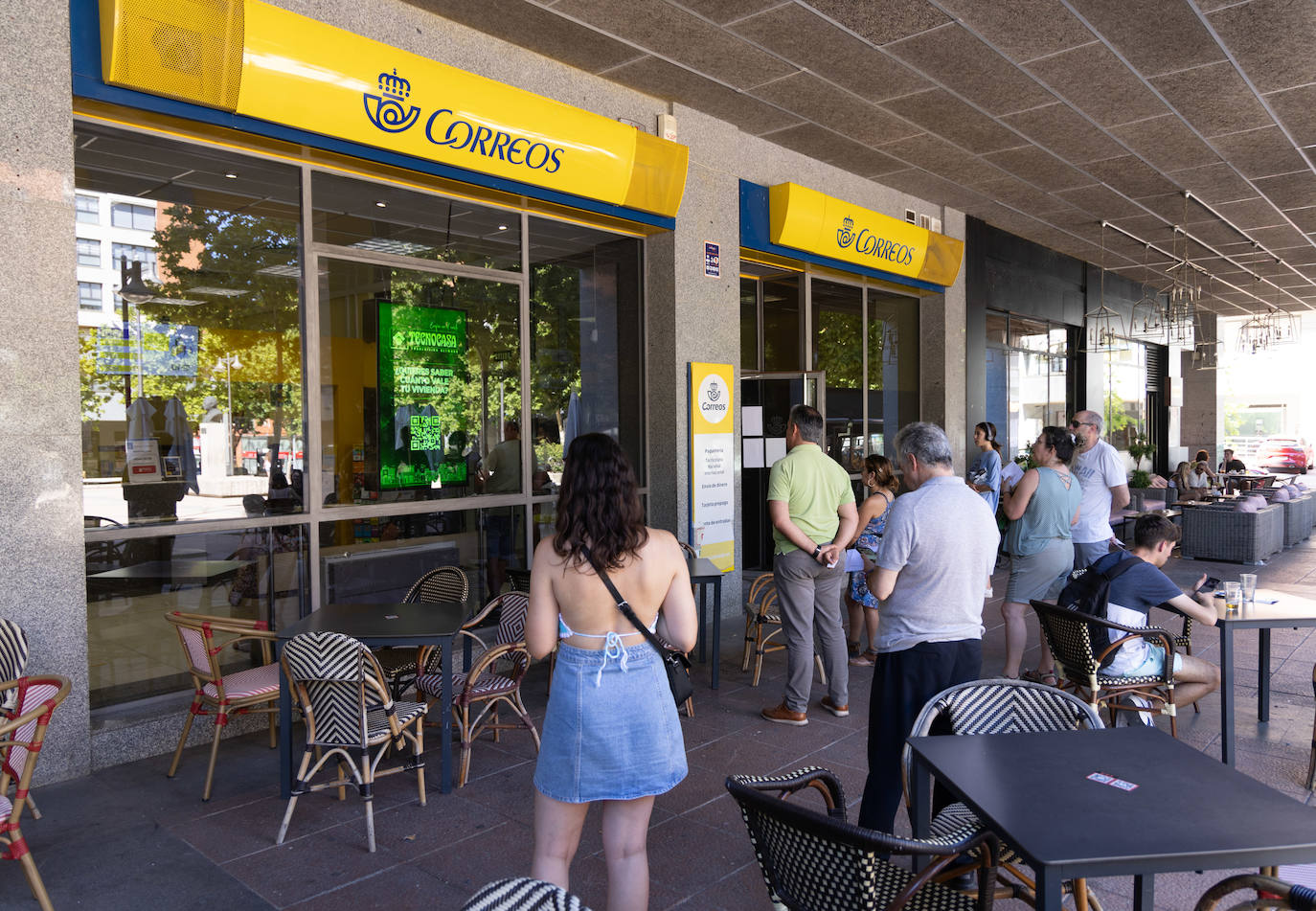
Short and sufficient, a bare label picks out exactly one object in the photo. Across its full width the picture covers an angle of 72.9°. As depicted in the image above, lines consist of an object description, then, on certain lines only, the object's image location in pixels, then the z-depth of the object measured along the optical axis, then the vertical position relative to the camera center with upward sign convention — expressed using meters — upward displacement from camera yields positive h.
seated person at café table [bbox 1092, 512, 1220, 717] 4.16 -0.83
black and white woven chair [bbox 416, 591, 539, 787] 4.15 -1.21
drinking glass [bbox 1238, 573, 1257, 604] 4.52 -0.81
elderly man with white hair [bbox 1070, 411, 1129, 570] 6.11 -0.39
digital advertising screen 5.62 +0.33
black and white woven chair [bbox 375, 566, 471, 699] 5.11 -0.87
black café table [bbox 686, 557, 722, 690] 5.40 -0.89
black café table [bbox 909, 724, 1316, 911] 1.74 -0.83
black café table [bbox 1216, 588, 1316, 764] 4.16 -0.91
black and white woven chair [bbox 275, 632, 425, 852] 3.41 -1.05
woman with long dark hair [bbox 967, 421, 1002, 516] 9.01 -0.38
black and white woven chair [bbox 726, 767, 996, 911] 1.82 -0.93
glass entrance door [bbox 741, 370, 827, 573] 8.90 +0.02
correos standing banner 7.17 -0.25
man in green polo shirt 4.80 -0.63
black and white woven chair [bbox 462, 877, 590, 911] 1.39 -0.73
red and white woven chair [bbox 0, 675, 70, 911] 2.75 -1.08
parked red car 24.14 -0.76
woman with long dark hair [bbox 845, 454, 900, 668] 5.52 -0.68
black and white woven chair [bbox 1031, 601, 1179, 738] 4.09 -1.10
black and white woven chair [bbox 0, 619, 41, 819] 3.54 -0.85
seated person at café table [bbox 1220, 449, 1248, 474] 16.35 -0.69
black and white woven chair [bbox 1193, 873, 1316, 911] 1.86 -1.00
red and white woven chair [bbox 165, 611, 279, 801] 4.00 -1.14
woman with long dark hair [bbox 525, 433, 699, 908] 2.35 -0.65
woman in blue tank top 5.32 -0.60
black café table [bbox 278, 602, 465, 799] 3.81 -0.86
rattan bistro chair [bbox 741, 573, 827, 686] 5.71 -1.22
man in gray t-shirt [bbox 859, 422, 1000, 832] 3.07 -0.62
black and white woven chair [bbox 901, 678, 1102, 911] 2.64 -0.85
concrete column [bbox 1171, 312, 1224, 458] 21.78 +0.44
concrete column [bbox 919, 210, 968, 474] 10.55 +0.90
